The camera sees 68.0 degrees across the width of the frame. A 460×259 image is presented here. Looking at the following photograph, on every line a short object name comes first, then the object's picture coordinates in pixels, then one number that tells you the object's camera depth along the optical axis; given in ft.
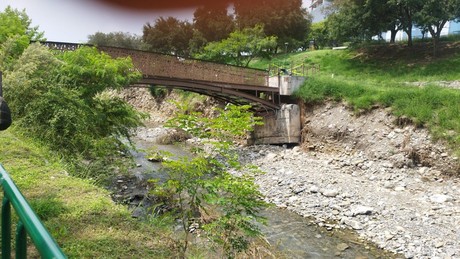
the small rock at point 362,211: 31.99
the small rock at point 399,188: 37.62
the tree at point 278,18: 108.06
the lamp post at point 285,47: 111.86
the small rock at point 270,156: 53.54
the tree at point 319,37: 120.47
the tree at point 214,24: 112.57
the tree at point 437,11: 63.00
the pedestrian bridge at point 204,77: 43.39
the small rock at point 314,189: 38.04
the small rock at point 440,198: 33.69
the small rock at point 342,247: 26.13
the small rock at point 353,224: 29.76
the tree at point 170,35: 121.29
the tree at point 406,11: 65.16
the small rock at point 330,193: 36.68
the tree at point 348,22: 73.10
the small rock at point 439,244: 25.95
